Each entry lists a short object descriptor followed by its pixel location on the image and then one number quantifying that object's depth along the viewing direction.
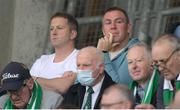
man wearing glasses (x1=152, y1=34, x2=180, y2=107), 14.38
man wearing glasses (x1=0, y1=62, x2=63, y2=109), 15.32
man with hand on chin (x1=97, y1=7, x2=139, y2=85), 15.70
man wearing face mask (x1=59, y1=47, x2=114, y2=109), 15.01
